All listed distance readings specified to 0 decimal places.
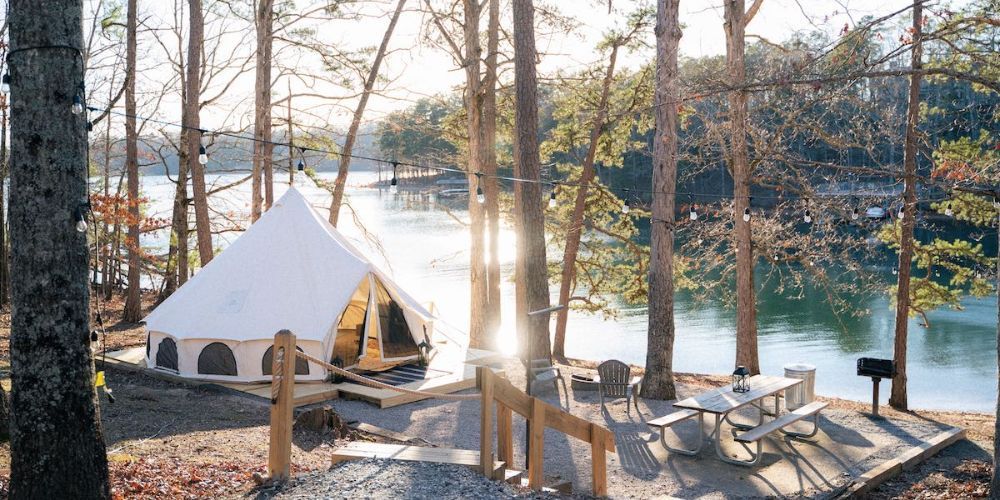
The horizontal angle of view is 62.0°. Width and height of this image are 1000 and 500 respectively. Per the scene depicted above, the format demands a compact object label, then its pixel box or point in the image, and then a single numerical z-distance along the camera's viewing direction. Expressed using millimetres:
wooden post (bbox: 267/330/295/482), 4723
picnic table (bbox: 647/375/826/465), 7449
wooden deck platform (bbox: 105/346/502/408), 9469
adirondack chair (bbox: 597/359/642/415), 9719
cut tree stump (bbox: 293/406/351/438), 7461
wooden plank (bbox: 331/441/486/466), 5113
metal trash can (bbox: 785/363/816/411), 9760
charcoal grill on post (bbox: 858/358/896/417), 9453
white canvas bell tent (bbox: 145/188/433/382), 10172
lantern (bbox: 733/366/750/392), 8266
